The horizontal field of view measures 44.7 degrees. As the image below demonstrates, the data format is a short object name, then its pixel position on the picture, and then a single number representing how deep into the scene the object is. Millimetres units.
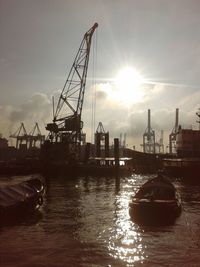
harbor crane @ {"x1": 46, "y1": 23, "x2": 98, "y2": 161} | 74228
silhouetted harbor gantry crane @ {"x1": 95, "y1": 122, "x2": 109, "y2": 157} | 84465
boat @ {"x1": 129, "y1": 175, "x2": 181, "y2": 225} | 20699
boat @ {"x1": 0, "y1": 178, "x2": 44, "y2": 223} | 19985
